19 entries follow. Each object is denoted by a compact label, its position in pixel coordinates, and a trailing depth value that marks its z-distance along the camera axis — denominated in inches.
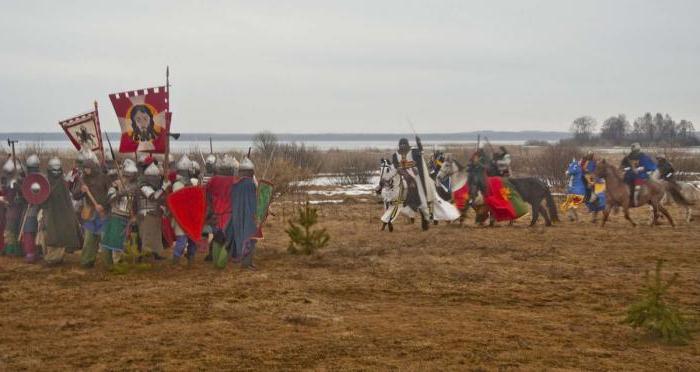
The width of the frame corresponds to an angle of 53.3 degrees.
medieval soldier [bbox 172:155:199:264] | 414.3
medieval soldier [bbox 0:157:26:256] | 445.7
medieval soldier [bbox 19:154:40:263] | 434.6
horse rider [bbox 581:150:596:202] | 642.8
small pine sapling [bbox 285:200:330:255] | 458.6
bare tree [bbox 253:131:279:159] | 1207.4
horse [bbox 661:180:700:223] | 633.0
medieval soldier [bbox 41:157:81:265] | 426.6
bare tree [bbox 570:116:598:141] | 3073.8
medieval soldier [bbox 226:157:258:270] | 403.2
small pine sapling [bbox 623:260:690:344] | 262.5
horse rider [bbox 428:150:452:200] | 655.8
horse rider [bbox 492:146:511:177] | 638.5
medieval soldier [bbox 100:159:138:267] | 408.2
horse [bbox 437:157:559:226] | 618.2
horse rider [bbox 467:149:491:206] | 602.9
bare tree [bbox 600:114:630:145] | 3124.5
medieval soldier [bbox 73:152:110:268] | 414.0
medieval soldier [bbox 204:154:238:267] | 408.8
